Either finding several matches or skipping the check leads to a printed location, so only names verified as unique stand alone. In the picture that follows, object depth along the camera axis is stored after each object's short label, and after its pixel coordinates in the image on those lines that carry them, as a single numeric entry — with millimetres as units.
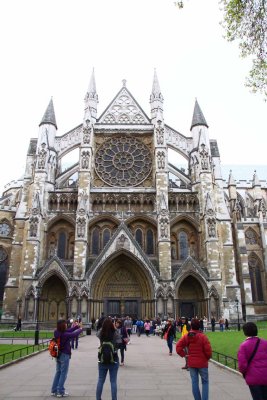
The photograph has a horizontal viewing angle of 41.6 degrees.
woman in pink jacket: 4410
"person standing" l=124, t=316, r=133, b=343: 23247
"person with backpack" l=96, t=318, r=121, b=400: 6234
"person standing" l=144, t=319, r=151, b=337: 24719
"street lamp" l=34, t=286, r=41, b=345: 16484
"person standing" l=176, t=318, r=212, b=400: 5691
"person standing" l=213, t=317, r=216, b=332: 26166
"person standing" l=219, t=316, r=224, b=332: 25844
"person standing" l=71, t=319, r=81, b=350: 16314
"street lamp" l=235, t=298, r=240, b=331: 28797
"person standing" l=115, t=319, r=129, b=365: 11234
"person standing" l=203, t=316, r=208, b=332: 26719
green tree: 9867
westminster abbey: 29141
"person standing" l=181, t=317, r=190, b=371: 11383
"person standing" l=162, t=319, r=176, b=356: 14242
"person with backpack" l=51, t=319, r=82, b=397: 7180
